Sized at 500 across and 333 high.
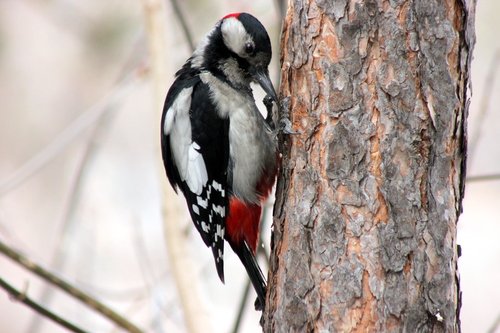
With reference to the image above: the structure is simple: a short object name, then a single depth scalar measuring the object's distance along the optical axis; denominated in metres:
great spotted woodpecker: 5.77
